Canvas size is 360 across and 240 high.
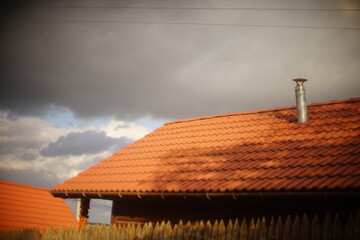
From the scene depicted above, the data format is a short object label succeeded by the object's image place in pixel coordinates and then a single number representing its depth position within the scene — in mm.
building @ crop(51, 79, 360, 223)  6488
